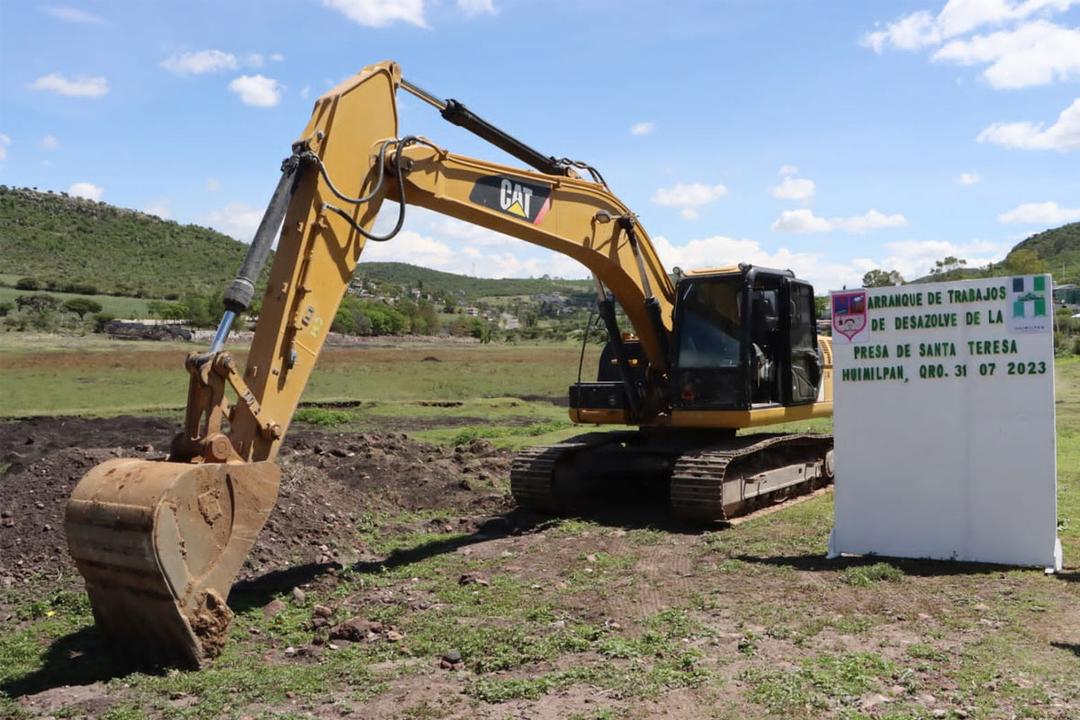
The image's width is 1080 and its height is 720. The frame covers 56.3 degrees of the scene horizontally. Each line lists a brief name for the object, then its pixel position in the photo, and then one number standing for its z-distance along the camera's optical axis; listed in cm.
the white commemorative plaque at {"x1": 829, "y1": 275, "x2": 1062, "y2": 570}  935
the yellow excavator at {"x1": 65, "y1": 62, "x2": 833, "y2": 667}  700
